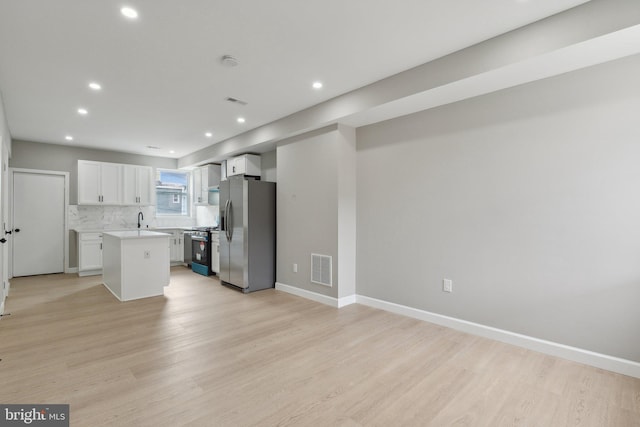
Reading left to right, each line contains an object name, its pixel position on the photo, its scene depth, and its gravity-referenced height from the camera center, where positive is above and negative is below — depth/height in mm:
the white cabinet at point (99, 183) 6371 +663
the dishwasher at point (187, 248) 6879 -757
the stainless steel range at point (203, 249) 6211 -707
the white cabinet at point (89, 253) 6070 -769
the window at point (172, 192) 7605 +559
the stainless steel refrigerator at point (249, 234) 4828 -314
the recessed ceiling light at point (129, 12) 2198 +1458
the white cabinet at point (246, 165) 5750 +929
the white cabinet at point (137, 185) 6844 +660
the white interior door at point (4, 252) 3760 -486
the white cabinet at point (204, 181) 6871 +757
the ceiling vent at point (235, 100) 3910 +1457
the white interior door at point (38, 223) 5961 -166
